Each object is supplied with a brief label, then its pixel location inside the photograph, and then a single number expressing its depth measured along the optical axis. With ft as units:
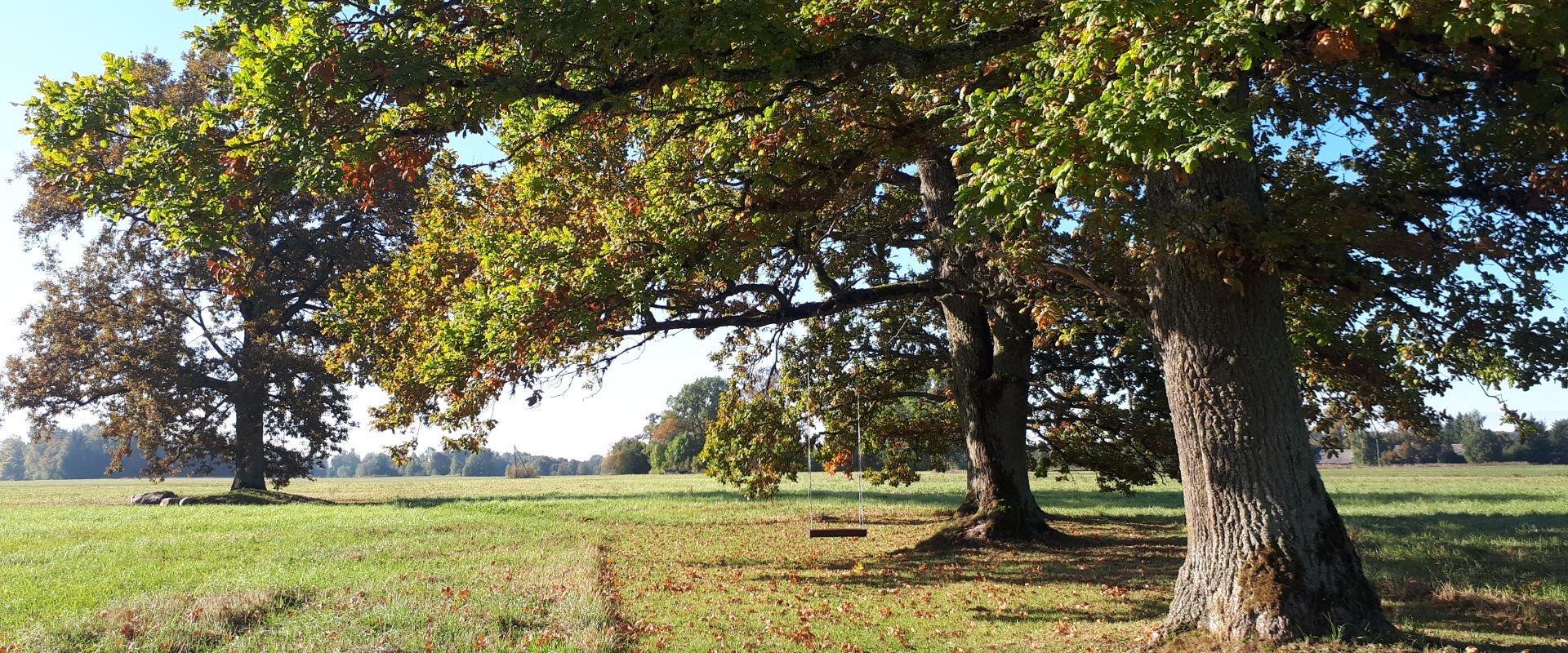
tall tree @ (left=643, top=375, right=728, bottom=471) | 259.37
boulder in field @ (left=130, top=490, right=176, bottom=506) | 94.84
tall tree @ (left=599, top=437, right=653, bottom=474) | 288.71
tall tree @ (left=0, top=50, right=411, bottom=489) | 98.99
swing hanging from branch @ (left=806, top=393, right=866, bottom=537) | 39.88
